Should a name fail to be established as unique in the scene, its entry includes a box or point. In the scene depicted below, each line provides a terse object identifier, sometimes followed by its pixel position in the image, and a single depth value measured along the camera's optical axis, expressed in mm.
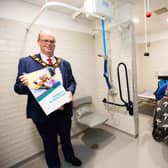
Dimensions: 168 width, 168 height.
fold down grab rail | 2194
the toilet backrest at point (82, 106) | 2487
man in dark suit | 1403
